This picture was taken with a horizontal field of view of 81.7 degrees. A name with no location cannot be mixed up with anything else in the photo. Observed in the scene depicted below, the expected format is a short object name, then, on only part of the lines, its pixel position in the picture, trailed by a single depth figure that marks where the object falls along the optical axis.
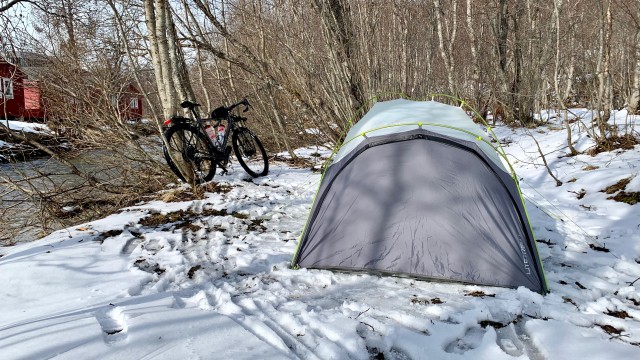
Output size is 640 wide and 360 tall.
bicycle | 5.32
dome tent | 2.85
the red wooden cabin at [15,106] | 18.09
